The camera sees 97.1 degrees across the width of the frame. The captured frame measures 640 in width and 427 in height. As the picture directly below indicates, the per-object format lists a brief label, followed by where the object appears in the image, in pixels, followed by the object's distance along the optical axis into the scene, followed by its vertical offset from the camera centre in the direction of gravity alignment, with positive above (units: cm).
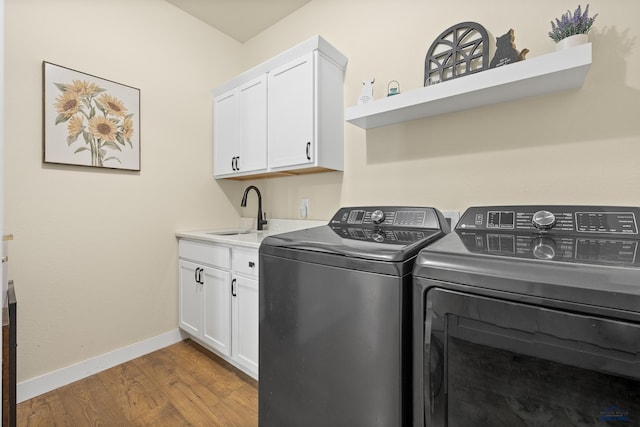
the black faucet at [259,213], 250 -3
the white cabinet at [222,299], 172 -61
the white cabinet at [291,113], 184 +69
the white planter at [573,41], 113 +68
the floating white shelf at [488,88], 109 +55
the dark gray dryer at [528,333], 61 -30
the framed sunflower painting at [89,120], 176 +60
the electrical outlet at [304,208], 227 +2
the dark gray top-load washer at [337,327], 88 -41
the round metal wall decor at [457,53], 144 +84
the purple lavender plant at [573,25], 114 +76
